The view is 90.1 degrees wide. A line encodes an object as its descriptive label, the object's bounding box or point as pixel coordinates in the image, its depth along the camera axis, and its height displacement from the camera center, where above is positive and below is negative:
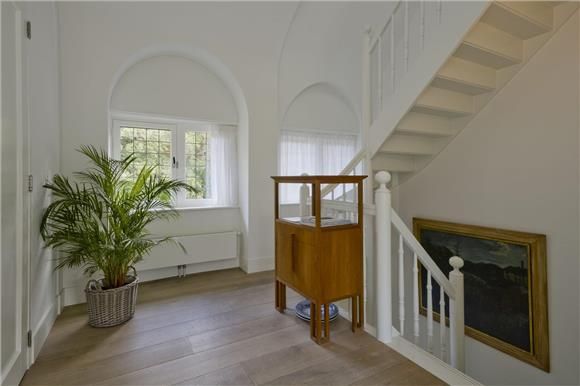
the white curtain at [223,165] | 3.67 +0.39
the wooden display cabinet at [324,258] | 1.94 -0.45
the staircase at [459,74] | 1.99 +0.96
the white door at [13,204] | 1.44 -0.03
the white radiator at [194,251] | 3.20 -0.65
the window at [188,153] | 3.27 +0.52
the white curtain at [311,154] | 4.12 +0.61
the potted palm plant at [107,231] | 2.17 -0.27
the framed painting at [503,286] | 2.40 -0.85
